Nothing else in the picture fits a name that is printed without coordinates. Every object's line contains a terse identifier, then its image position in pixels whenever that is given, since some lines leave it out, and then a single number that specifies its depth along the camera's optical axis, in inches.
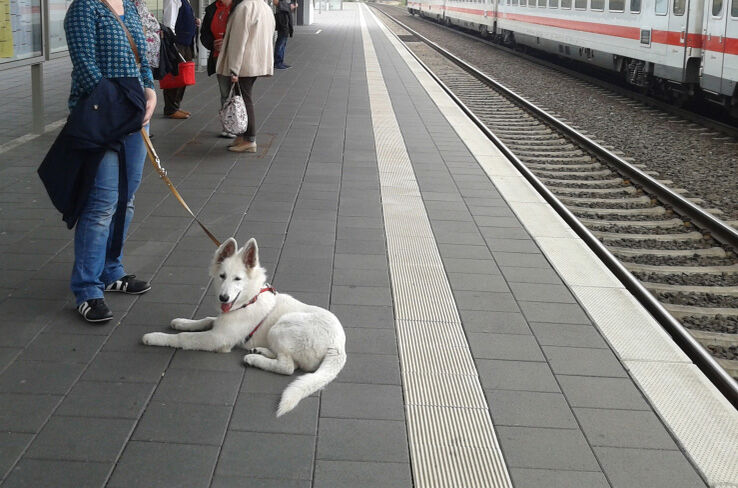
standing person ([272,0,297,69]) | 770.8
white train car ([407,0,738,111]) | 526.9
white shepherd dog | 169.8
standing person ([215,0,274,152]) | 376.2
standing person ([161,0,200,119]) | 442.9
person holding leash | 185.2
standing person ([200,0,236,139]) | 417.1
